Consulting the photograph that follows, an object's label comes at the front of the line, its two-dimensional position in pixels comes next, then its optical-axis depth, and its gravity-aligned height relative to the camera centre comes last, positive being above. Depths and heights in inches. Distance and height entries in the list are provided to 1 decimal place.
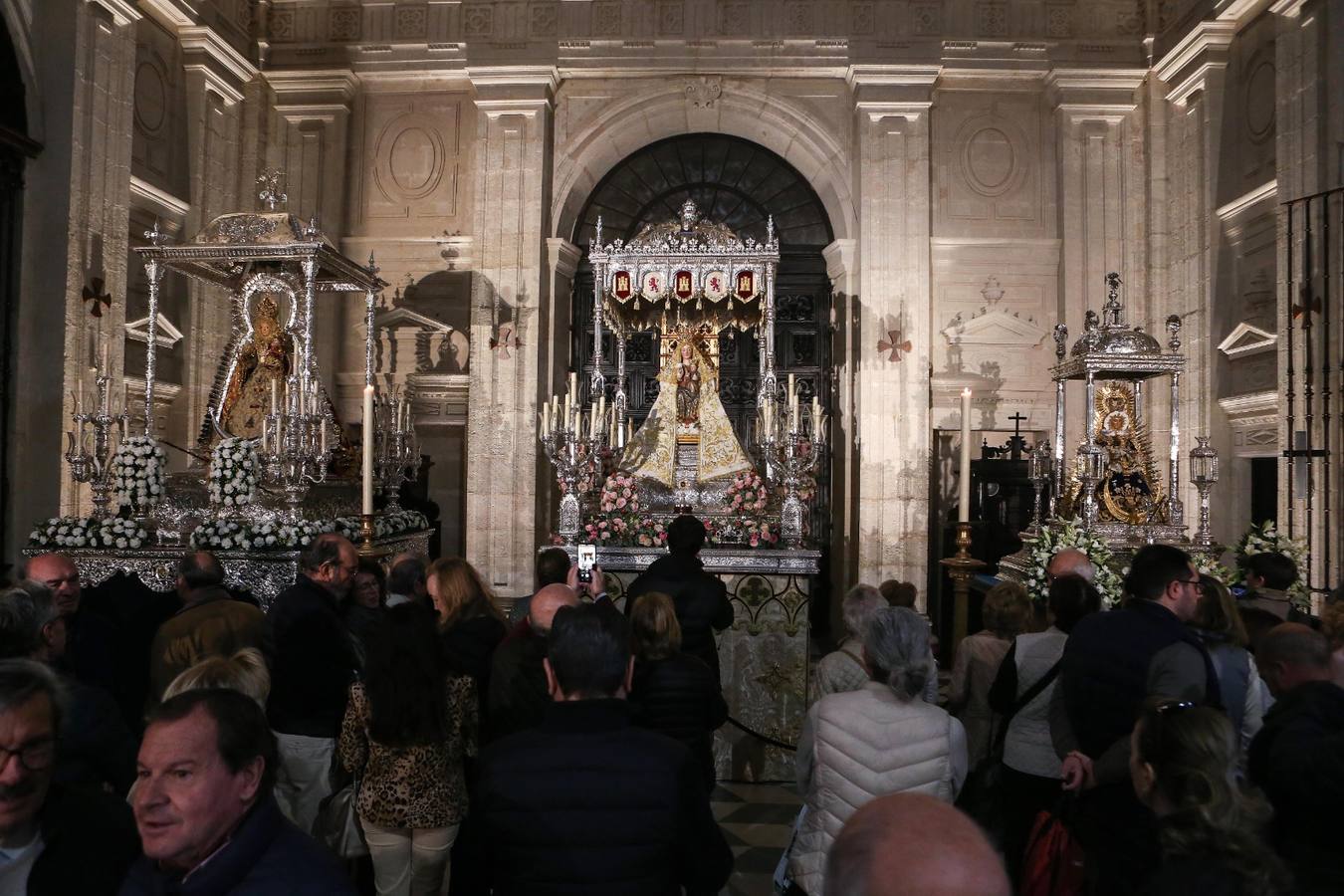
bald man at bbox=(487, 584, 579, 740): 151.8 -34.2
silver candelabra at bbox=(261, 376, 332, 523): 342.3 +3.4
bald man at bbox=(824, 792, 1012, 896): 51.5 -21.0
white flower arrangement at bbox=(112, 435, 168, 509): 328.2 -7.9
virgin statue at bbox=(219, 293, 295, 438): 389.4 +32.6
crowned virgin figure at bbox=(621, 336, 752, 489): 389.7 +12.7
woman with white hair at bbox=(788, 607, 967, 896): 115.0 -33.1
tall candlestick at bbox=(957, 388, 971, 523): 251.1 -2.4
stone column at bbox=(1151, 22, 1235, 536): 436.8 +119.1
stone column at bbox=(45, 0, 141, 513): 358.9 +97.9
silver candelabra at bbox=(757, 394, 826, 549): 344.5 +2.7
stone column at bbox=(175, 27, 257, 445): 454.3 +139.7
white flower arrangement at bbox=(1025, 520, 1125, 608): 276.5 -26.8
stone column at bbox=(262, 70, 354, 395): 499.5 +155.8
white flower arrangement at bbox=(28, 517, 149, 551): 307.4 -26.6
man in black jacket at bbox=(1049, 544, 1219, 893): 114.4 -29.2
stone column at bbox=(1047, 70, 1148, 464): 476.1 +135.3
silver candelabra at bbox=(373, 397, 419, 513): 397.7 +1.8
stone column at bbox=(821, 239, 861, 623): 487.5 +16.5
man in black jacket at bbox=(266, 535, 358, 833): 156.6 -39.3
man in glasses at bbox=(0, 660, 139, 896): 81.4 -31.9
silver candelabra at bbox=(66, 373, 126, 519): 330.6 -2.2
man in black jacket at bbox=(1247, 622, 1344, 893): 99.6 -32.6
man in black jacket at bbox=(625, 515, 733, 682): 202.1 -26.9
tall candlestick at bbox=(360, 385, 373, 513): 279.9 -1.2
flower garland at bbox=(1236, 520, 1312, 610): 286.8 -23.8
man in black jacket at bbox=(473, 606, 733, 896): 93.4 -34.1
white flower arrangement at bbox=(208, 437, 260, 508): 333.1 -7.9
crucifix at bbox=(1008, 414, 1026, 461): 449.1 +9.2
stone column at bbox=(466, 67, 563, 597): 477.7 +68.7
